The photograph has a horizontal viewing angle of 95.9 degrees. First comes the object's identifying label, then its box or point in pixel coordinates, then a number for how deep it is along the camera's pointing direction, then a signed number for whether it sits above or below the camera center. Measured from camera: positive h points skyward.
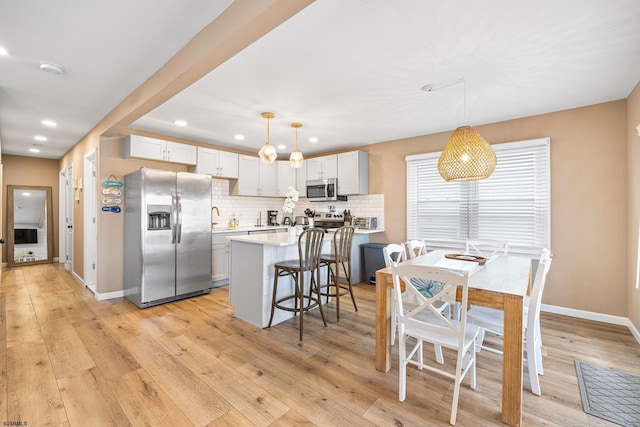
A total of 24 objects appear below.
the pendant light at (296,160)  3.67 +0.67
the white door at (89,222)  4.46 -0.14
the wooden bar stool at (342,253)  3.36 -0.49
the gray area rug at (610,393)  1.77 -1.26
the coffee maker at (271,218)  6.31 -0.13
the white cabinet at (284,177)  6.02 +0.73
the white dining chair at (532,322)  1.95 -0.80
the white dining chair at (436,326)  1.69 -0.75
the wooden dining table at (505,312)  1.71 -0.67
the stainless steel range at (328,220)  5.52 -0.16
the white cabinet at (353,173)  5.11 +0.70
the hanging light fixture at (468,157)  2.43 +0.46
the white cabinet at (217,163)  4.87 +0.87
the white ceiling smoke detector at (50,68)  2.45 +1.27
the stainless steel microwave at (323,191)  5.38 +0.41
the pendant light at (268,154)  3.37 +0.68
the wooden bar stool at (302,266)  2.87 -0.55
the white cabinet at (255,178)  5.47 +0.69
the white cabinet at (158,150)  4.12 +0.96
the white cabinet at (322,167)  5.44 +0.87
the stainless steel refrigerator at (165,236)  3.73 -0.32
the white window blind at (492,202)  3.65 +0.12
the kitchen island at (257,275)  3.09 -0.70
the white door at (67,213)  5.71 +0.01
